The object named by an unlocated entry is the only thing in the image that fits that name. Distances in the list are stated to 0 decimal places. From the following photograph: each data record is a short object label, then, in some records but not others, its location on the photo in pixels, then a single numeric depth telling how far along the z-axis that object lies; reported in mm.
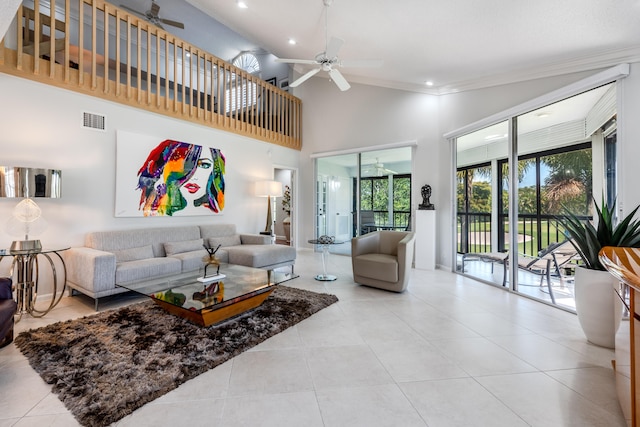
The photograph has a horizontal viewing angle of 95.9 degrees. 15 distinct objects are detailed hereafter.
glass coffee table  2443
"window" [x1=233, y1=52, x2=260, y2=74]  7835
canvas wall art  4156
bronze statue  5102
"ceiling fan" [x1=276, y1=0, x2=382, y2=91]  3324
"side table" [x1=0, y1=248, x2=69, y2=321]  2797
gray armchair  3695
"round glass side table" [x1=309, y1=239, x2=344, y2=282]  4184
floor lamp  5762
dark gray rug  1661
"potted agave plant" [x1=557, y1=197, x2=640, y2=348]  2291
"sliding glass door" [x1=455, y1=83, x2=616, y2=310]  3107
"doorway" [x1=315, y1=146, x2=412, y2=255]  5867
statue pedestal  5039
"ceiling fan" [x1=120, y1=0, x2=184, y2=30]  4850
